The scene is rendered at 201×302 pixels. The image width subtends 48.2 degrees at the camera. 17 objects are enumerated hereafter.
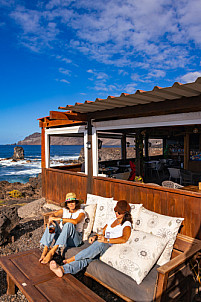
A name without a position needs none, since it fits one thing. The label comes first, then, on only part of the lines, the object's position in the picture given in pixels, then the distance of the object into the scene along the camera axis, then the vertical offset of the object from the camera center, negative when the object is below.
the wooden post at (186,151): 9.00 -0.08
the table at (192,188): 4.59 -0.85
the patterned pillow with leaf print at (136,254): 2.64 -1.33
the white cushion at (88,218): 3.95 -1.25
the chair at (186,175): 7.10 -0.85
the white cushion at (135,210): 3.66 -1.01
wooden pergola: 3.63 +0.52
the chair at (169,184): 5.26 -0.83
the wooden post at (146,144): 11.99 +0.29
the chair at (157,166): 10.36 -0.77
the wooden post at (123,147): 11.52 +0.11
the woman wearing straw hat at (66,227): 3.25 -1.23
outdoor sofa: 2.42 -1.51
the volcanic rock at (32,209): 7.26 -2.01
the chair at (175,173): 7.91 -0.84
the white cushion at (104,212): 4.08 -1.16
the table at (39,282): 2.26 -1.48
